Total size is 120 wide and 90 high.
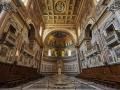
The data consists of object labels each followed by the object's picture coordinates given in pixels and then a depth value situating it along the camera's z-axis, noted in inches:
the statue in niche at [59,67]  688.9
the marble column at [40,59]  523.1
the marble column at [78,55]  498.8
